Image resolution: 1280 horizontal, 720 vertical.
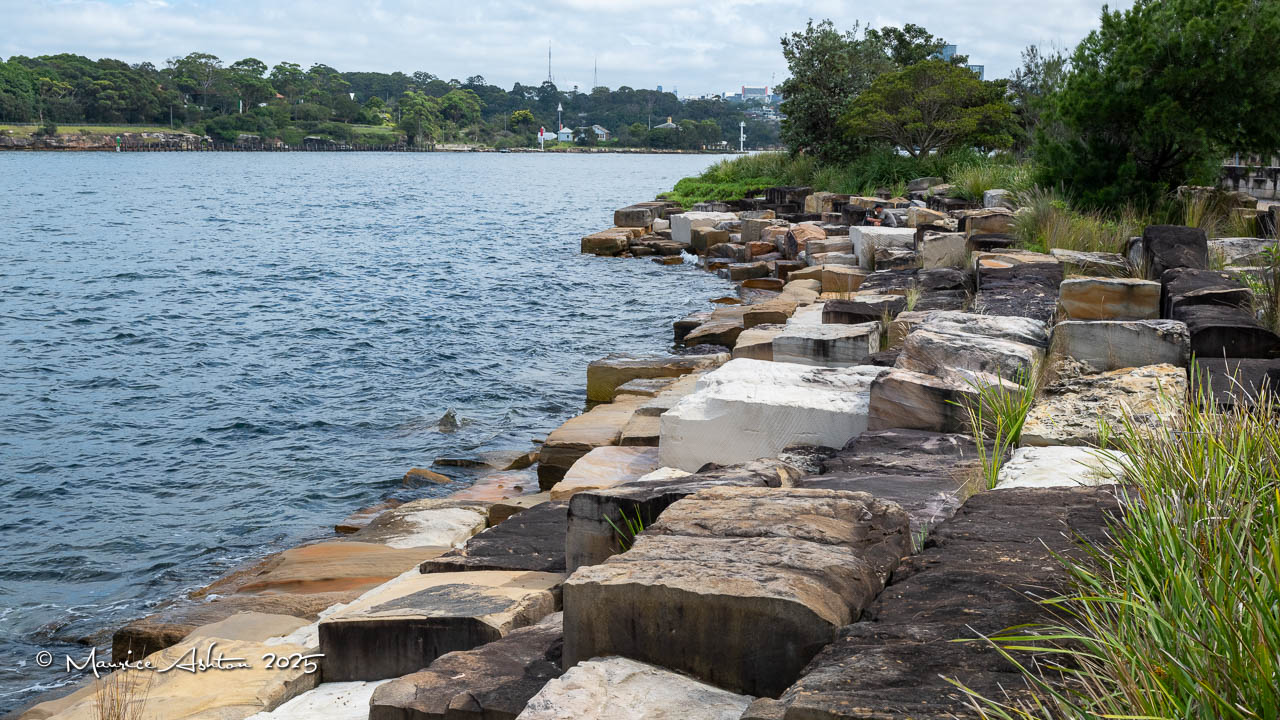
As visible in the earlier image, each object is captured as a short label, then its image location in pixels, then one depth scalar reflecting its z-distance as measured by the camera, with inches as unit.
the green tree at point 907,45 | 1540.4
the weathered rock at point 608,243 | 1112.2
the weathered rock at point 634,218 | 1243.2
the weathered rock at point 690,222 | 1101.7
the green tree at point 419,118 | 5940.0
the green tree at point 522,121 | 6880.9
